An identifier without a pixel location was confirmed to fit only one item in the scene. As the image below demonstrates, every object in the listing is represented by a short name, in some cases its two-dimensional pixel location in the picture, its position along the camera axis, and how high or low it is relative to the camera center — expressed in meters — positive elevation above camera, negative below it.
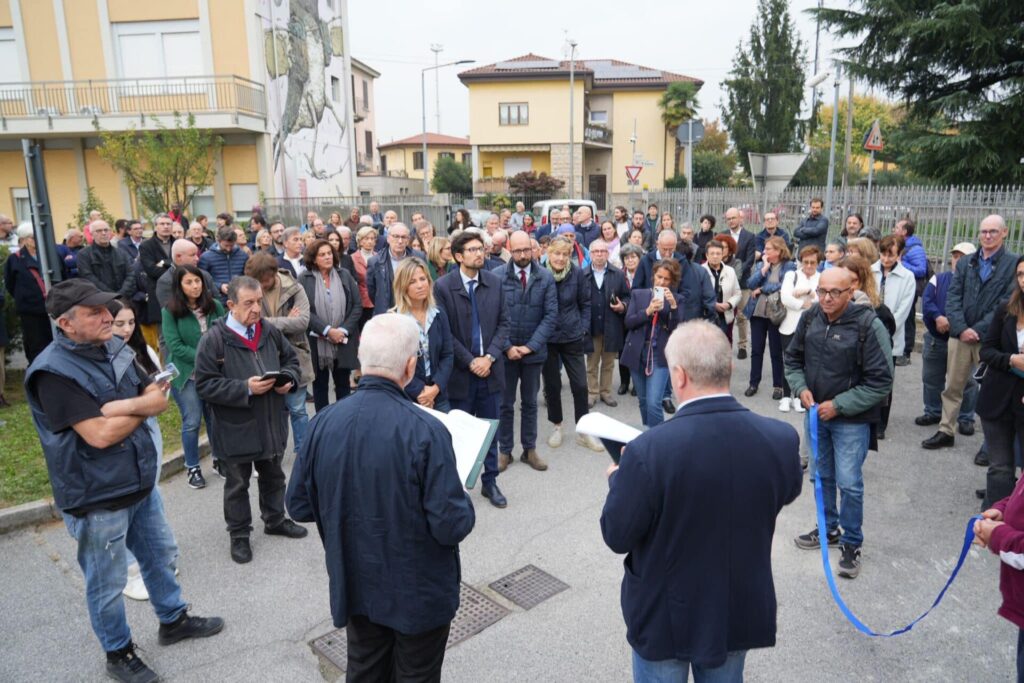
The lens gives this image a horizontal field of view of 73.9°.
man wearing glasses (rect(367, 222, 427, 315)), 7.63 -0.74
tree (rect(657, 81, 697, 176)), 44.38 +6.24
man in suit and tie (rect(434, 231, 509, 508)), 5.80 -1.11
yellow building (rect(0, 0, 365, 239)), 21.41 +3.80
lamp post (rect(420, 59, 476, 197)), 36.03 +6.10
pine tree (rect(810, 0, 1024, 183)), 17.39 +3.34
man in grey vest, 3.26 -1.17
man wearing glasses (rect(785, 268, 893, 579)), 4.29 -1.18
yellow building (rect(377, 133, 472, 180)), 64.44 +4.78
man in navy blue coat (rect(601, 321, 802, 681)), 2.26 -1.05
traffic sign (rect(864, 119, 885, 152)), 14.41 +1.16
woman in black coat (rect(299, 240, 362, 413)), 6.86 -1.11
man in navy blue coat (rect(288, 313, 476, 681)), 2.57 -1.14
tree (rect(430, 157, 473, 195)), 48.81 +1.69
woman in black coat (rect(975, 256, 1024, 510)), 4.86 -1.44
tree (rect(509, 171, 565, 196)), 40.25 +0.93
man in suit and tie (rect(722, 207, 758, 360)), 10.54 -0.86
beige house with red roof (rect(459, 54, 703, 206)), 43.34 +5.03
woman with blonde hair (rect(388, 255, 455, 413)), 5.18 -1.02
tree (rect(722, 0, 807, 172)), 43.84 +7.00
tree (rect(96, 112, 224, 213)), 19.41 +1.32
